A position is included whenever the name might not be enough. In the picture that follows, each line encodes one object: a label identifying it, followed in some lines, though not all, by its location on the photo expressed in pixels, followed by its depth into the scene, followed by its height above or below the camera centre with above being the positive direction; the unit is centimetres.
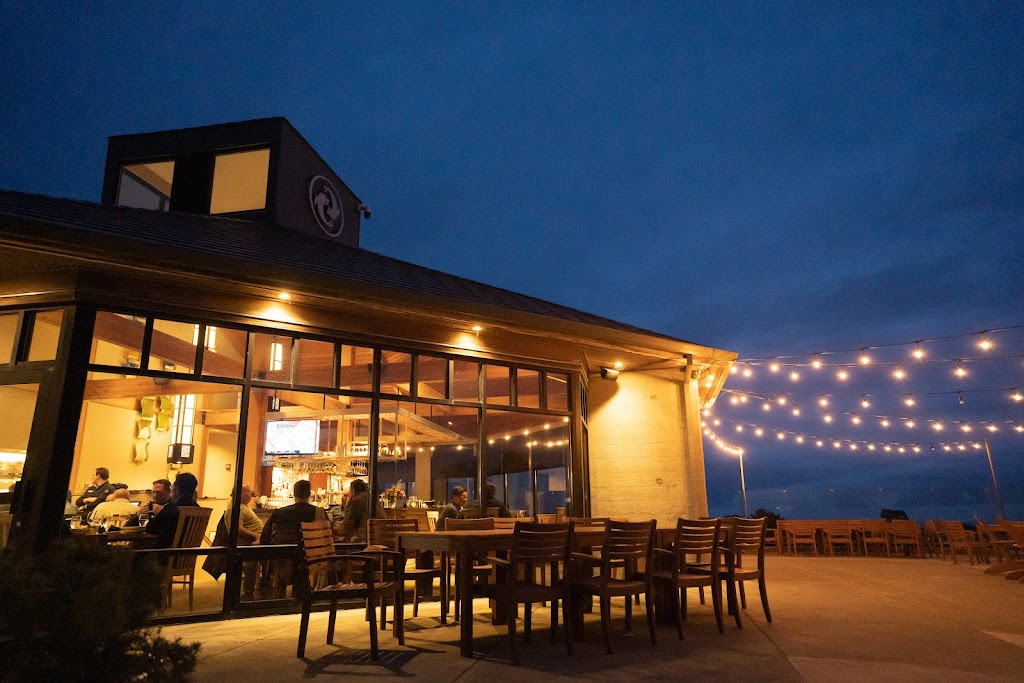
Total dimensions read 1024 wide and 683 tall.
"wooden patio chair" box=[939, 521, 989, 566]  1268 -74
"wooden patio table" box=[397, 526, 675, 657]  471 -31
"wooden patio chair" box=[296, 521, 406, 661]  473 -59
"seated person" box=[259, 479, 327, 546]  668 -12
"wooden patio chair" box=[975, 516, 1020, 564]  1146 -83
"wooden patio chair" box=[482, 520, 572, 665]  470 -48
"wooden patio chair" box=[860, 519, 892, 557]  1448 -72
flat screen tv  797 +87
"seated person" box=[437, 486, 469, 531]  807 -2
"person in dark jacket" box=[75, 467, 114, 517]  673 +15
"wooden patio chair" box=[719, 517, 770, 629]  577 -41
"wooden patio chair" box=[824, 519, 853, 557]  1492 -70
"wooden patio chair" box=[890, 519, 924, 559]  1427 -70
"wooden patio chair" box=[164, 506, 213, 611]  612 -28
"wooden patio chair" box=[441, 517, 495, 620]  610 -55
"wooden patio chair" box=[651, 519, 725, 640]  552 -46
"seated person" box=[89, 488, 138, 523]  645 -1
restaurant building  596 +157
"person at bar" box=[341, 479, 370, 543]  720 -16
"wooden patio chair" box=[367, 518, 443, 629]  624 -26
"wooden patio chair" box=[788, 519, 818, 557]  1491 -69
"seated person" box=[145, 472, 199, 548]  634 -12
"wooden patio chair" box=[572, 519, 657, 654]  499 -47
